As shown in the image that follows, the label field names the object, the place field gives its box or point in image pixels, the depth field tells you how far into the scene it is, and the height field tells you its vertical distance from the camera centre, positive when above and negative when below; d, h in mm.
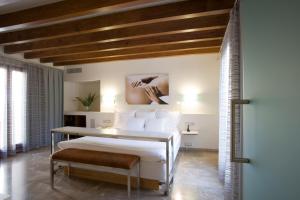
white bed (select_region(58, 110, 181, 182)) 2334 -756
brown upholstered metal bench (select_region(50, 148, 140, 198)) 2117 -794
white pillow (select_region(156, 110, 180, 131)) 3922 -455
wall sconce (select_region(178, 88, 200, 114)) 4340 -72
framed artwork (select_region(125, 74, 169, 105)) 4551 +262
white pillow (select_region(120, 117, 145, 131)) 3863 -591
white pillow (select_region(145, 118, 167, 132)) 3735 -593
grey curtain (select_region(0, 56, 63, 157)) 3869 -150
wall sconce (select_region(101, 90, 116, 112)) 5066 -78
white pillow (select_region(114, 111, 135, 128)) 4061 -473
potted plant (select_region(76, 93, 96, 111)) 5555 -84
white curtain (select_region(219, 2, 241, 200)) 1742 +69
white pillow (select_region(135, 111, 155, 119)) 4168 -398
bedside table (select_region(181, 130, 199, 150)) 4320 -1086
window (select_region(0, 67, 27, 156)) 3826 -261
